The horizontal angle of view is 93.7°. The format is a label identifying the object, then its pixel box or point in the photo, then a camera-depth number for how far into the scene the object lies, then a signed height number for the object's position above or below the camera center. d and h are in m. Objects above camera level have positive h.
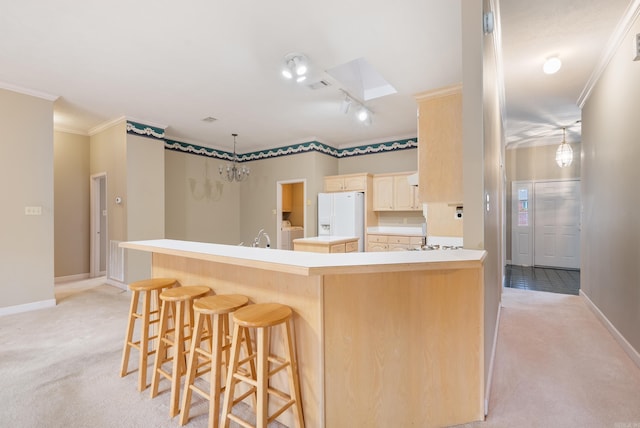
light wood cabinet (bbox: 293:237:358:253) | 3.86 -0.42
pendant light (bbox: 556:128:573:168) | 5.43 +1.05
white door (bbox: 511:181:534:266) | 6.40 -0.21
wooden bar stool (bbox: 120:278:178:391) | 1.95 -0.72
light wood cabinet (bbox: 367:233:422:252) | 5.05 -0.51
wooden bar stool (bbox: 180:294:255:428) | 1.52 -0.73
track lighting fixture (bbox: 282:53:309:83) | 2.77 +1.40
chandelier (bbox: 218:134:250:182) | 5.87 +0.87
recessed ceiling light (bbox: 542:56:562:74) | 3.03 +1.52
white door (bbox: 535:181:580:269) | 6.02 -0.25
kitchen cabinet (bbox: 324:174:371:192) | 5.59 +0.60
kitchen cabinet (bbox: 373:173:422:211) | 5.26 +0.35
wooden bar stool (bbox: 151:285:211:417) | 1.70 -0.76
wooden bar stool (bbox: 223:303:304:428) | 1.40 -0.74
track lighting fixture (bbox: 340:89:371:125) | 3.69 +1.37
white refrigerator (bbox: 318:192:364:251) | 5.49 -0.01
